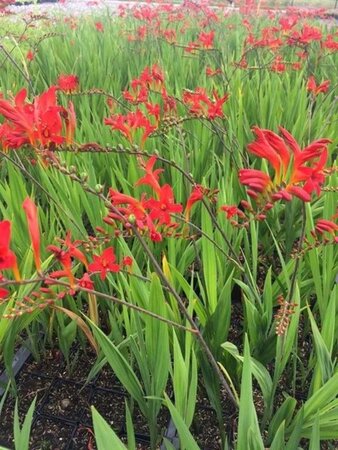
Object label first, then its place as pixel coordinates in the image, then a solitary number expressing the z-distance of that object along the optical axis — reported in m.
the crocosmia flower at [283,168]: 0.62
